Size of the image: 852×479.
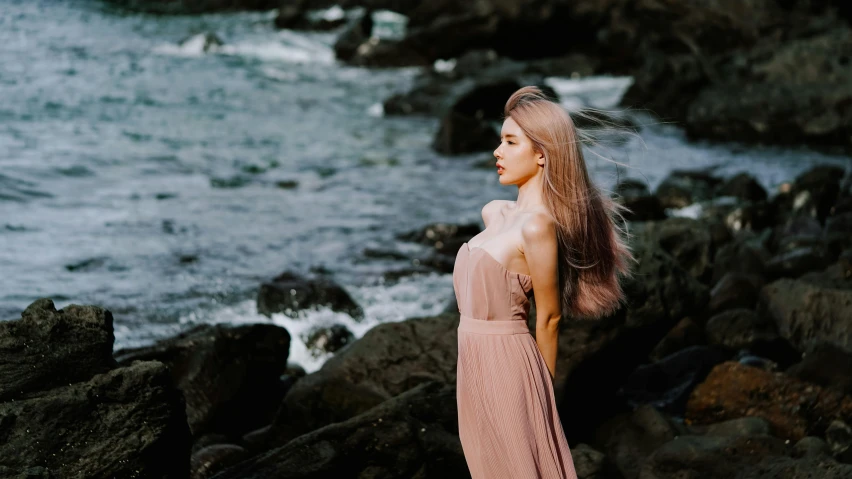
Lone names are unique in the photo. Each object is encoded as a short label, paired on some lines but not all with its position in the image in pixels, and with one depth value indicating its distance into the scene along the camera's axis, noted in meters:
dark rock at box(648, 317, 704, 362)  8.74
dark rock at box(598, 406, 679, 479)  6.66
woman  3.93
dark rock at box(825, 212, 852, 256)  11.70
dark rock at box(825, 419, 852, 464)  6.90
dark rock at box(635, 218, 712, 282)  10.36
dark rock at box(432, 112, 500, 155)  19.47
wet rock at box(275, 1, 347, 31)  39.72
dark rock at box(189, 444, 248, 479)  6.34
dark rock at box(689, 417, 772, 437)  6.87
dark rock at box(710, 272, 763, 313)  9.81
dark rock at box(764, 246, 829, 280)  10.89
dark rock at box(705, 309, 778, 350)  8.97
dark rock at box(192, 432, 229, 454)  6.95
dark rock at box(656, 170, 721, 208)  15.49
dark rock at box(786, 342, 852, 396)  7.45
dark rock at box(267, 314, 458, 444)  6.95
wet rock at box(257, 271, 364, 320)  10.42
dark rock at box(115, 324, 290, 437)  7.41
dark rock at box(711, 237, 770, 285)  10.92
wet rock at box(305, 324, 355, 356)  9.48
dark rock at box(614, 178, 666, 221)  14.23
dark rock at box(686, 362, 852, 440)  7.25
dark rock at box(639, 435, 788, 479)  5.90
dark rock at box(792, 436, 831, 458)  6.47
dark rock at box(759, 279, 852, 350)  8.82
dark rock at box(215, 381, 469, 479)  5.20
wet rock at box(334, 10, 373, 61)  32.56
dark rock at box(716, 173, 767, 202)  15.58
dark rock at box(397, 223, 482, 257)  12.91
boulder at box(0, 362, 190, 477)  4.39
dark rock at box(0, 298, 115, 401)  4.57
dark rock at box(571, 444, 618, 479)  5.80
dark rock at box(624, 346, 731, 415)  7.73
